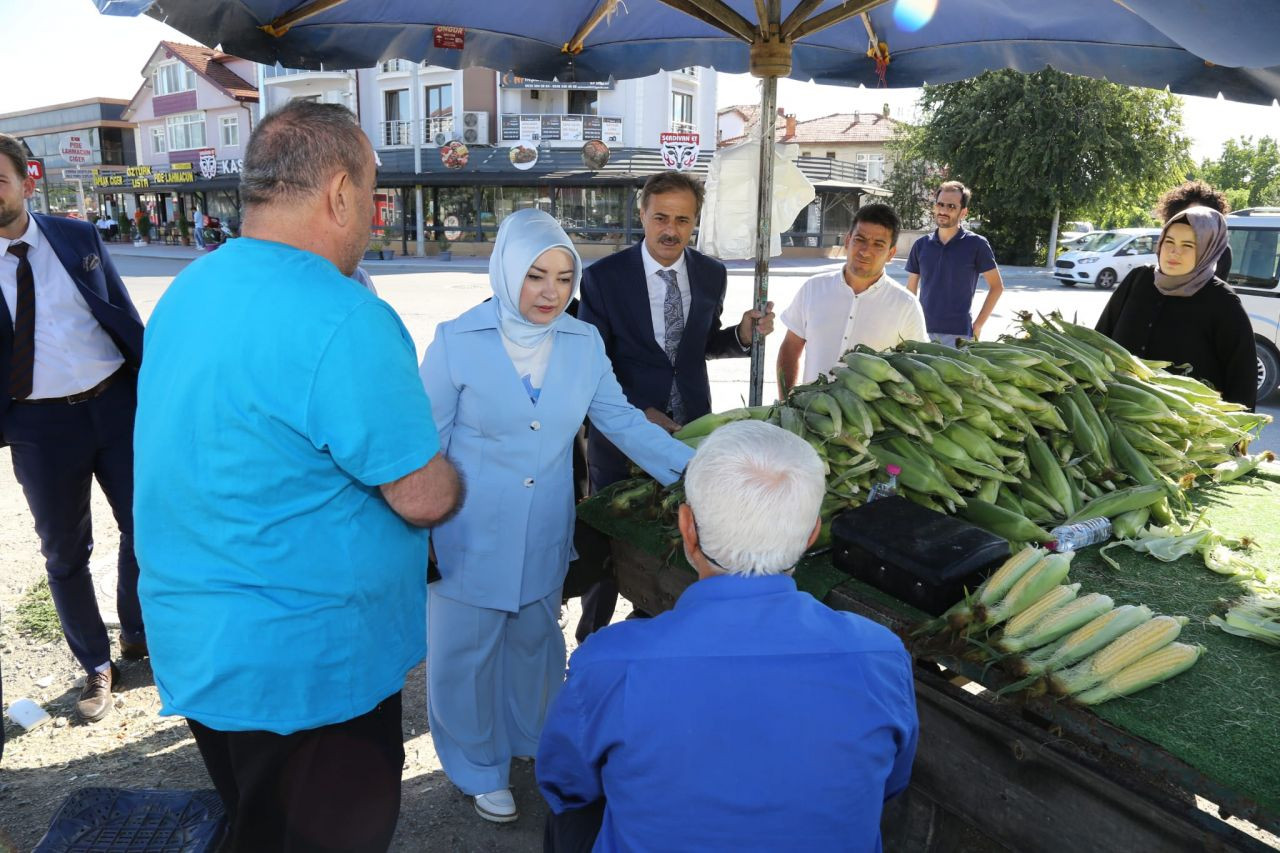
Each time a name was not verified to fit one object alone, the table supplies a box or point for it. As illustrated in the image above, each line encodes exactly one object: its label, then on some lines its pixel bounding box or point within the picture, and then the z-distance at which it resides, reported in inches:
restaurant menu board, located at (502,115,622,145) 1325.0
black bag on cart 80.3
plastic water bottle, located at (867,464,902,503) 101.3
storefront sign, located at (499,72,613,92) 1302.9
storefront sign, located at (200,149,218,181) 1615.4
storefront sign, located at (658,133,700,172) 896.9
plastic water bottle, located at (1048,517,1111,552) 98.0
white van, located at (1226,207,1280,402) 367.9
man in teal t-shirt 64.7
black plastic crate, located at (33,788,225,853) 86.4
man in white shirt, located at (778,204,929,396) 175.6
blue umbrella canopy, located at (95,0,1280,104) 147.4
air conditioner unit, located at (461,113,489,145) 1342.3
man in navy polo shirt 271.7
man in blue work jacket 50.3
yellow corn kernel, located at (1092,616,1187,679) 70.7
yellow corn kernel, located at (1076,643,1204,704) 68.9
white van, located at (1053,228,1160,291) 914.1
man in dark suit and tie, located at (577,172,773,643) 148.3
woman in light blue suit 103.7
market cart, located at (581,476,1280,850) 61.4
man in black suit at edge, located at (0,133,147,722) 124.7
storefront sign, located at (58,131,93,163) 826.8
